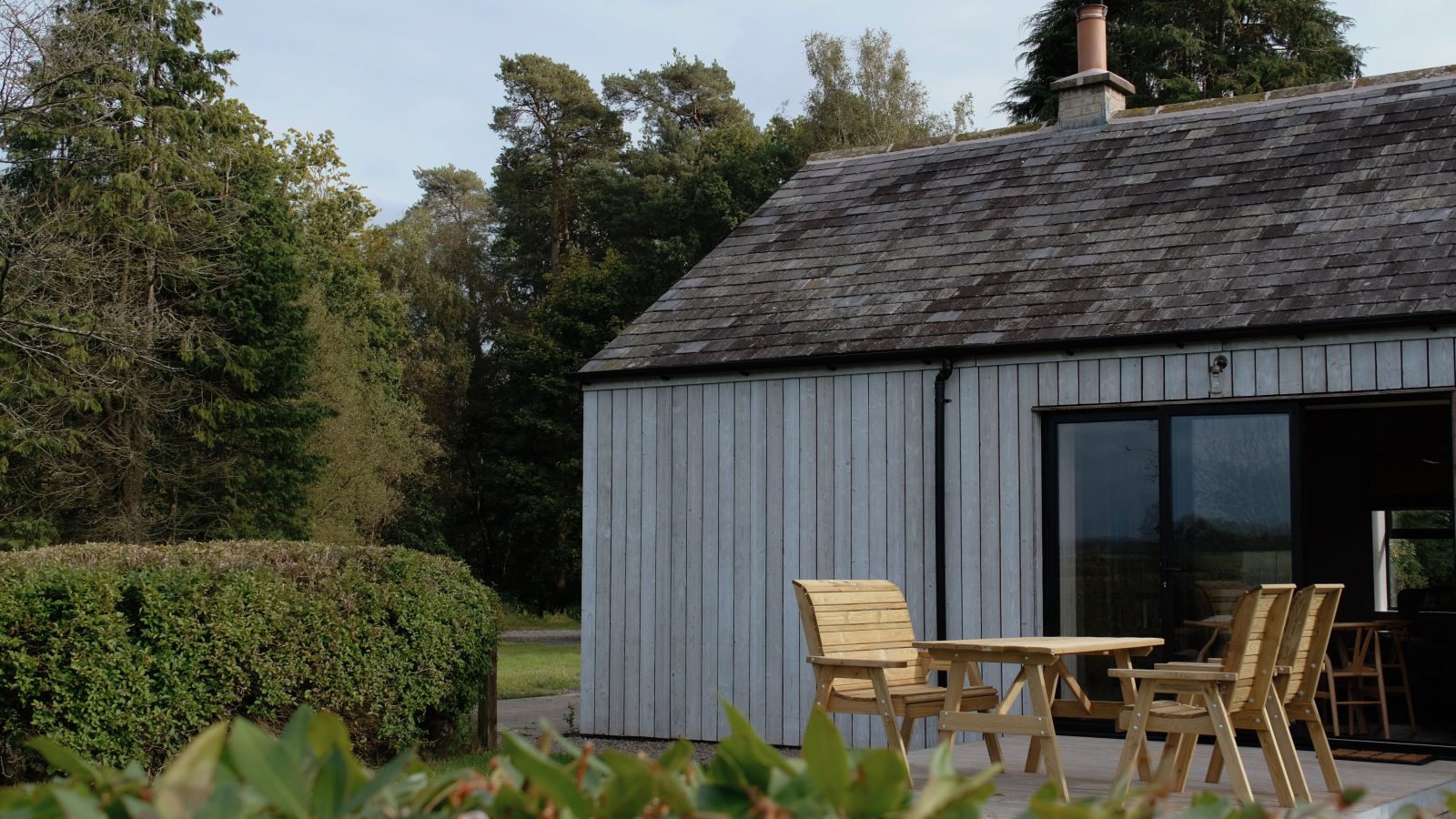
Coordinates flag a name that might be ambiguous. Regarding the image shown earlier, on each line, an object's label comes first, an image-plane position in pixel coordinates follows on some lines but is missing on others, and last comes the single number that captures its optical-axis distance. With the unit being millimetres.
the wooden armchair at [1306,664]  6516
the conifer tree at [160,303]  19344
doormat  8102
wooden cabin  8680
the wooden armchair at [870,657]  7043
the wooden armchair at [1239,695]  6035
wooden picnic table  6441
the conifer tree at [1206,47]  27344
